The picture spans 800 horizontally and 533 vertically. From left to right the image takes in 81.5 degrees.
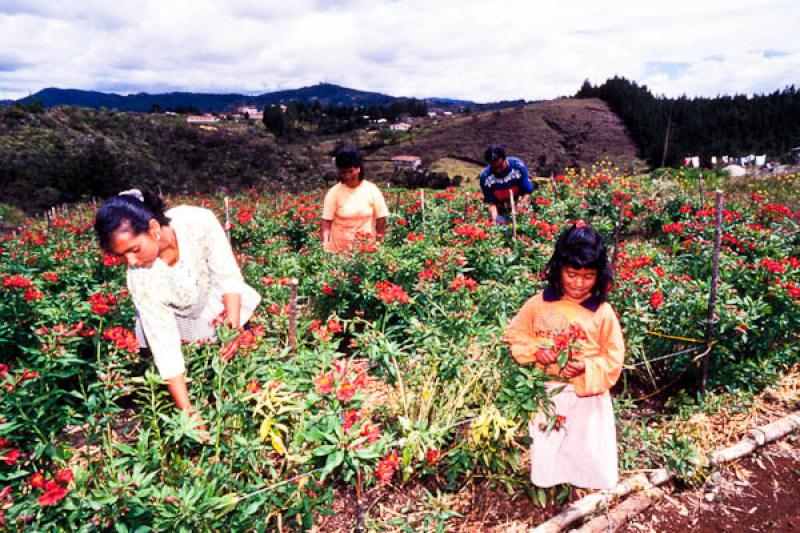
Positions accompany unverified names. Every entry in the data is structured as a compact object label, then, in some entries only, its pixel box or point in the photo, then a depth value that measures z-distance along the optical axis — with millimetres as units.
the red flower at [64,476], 1613
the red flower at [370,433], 1877
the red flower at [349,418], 1910
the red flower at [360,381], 2038
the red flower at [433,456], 2496
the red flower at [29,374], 1855
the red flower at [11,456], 1696
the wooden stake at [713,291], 3191
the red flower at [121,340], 2064
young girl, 2145
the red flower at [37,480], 1575
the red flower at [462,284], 3074
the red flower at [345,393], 1912
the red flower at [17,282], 3090
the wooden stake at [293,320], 2646
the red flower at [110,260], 3649
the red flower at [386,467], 1978
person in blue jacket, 5758
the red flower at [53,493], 1559
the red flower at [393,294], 2967
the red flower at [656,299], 3139
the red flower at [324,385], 1940
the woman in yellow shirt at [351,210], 4617
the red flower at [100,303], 2324
